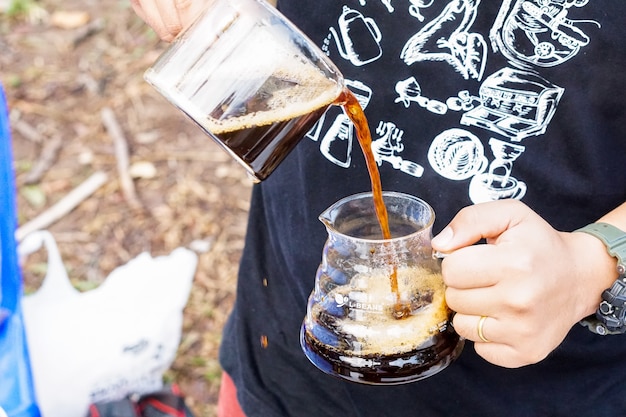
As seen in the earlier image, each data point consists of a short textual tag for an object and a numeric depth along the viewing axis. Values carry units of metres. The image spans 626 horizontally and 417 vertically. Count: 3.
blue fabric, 1.37
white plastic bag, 1.90
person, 0.98
